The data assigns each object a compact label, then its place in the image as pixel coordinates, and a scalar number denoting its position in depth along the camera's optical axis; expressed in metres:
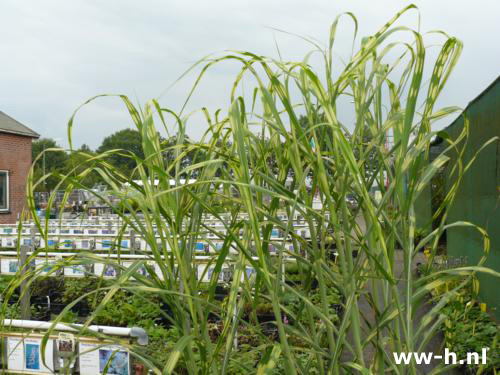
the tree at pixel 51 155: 75.56
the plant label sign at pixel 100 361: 2.02
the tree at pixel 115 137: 70.65
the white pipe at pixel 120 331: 1.80
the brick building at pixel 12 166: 18.98
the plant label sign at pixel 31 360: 2.29
